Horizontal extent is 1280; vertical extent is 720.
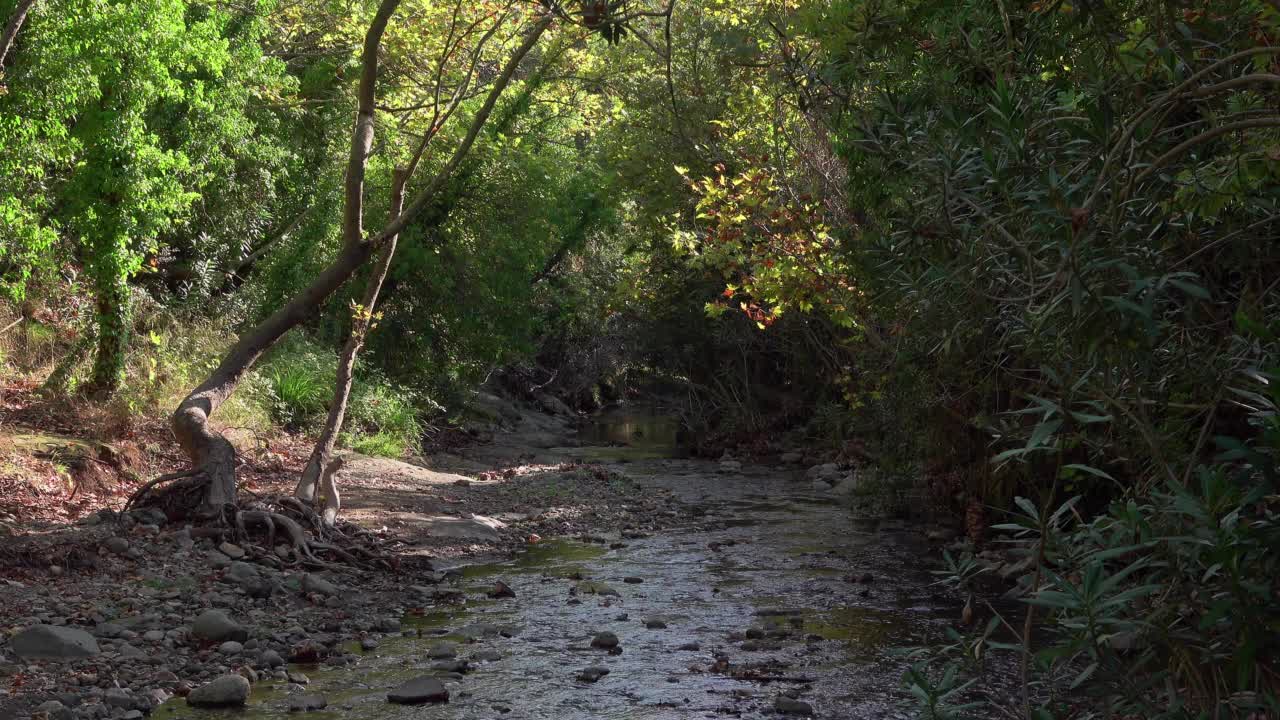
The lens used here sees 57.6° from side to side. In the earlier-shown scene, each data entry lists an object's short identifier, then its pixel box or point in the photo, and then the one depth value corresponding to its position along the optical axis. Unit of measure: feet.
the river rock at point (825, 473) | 58.76
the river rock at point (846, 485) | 53.31
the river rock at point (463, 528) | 40.65
